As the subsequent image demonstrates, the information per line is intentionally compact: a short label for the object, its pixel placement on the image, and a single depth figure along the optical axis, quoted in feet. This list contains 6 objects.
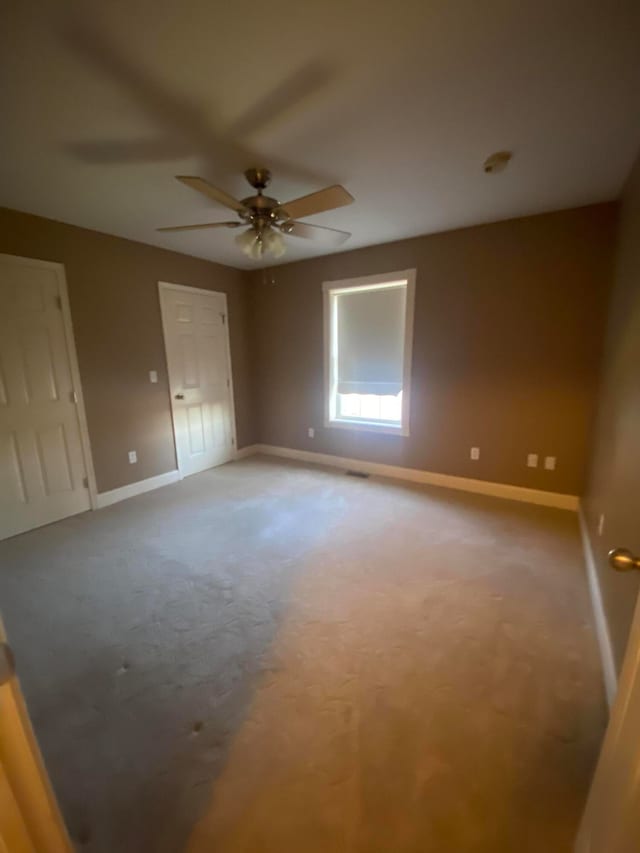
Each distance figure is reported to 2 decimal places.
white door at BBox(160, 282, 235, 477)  12.92
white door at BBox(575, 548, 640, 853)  1.96
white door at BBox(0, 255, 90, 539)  9.16
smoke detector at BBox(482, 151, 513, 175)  6.74
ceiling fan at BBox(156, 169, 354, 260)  6.06
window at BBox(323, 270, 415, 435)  12.46
